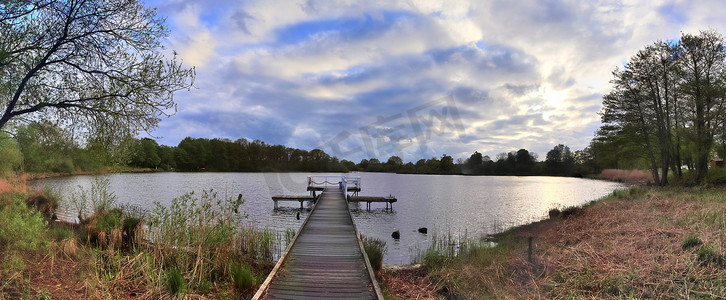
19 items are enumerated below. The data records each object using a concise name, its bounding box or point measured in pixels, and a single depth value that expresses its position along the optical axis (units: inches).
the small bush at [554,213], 768.3
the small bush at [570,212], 714.2
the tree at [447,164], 6123.0
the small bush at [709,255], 280.8
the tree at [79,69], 368.8
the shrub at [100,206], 465.1
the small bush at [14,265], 255.9
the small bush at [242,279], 317.7
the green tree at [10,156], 957.2
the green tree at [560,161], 5059.1
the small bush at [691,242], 323.9
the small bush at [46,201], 663.9
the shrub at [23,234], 298.9
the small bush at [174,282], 257.7
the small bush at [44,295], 210.3
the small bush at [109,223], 405.7
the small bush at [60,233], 372.5
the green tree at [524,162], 5505.9
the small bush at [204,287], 284.9
